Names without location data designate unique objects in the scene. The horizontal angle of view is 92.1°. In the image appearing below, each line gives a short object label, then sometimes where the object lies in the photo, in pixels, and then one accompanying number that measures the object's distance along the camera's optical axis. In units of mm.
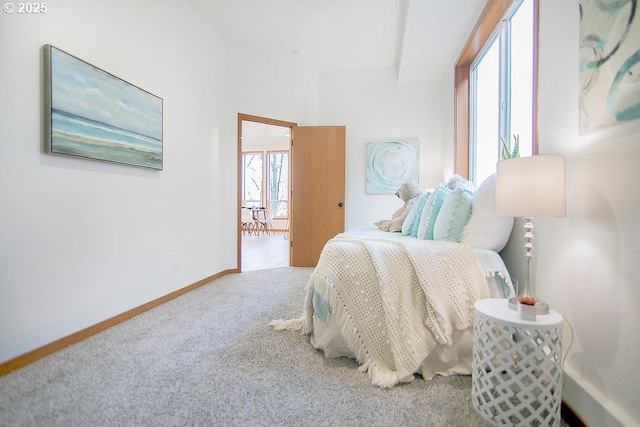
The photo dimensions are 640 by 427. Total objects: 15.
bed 1505
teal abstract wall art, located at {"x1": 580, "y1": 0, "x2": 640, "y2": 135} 929
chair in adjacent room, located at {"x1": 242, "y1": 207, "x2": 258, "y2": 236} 9312
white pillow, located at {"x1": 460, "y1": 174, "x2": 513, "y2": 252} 1727
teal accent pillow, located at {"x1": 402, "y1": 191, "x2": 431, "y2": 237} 2346
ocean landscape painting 1802
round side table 1130
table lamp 1109
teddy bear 2746
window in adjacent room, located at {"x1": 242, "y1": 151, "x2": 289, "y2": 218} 9859
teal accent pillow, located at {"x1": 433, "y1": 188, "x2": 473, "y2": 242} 1875
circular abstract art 4441
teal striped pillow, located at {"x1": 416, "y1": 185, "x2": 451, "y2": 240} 2066
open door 4387
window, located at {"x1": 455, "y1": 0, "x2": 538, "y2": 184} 2199
